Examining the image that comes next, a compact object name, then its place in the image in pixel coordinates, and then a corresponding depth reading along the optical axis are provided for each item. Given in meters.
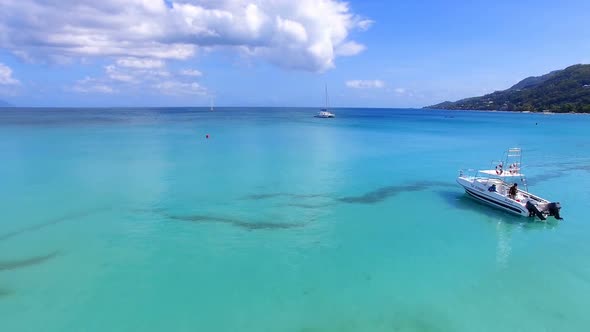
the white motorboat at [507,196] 21.14
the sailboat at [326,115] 150.62
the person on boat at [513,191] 22.86
